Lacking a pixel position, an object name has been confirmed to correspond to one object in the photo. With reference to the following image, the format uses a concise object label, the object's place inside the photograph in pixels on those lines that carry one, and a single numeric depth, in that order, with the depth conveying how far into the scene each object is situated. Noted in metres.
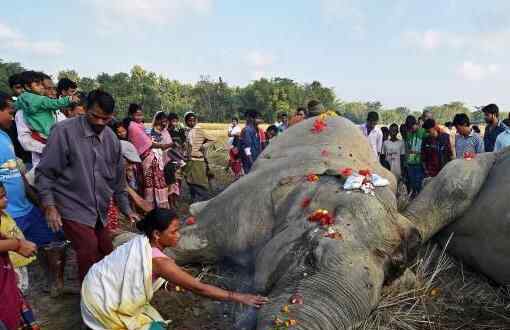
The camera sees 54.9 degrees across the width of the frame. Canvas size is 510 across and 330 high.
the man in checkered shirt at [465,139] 8.09
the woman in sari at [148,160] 7.40
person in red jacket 8.62
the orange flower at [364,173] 4.98
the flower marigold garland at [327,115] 7.94
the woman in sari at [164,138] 8.21
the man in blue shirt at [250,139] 10.06
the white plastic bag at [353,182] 4.80
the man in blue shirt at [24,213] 4.09
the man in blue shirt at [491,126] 7.67
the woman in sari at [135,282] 3.16
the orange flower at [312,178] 5.30
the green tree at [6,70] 32.99
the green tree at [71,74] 53.72
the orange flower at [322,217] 4.27
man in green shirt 9.54
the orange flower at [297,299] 3.38
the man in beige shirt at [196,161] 9.40
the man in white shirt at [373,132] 10.41
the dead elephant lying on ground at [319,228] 3.60
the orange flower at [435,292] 4.74
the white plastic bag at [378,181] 4.93
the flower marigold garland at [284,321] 3.15
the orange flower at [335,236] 4.04
